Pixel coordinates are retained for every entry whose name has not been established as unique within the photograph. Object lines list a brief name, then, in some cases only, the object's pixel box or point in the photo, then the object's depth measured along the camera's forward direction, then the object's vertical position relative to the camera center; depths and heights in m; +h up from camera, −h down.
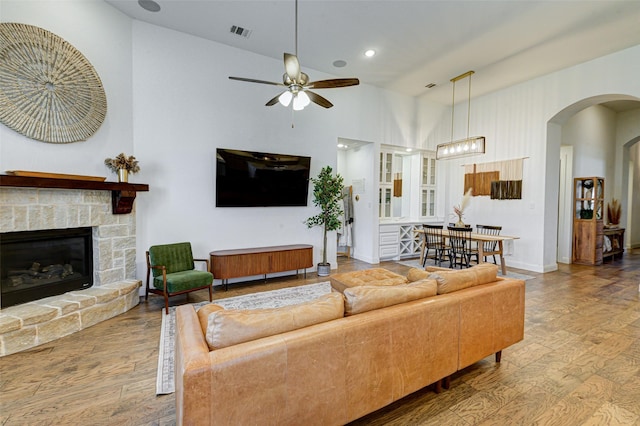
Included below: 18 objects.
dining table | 5.22 -0.60
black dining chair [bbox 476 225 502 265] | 5.45 -0.54
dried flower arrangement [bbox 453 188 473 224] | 5.66 +0.09
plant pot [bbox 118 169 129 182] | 3.70 +0.36
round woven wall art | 2.94 +1.28
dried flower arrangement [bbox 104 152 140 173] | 3.70 +0.52
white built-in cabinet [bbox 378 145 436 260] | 6.83 +0.19
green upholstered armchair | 3.58 -0.91
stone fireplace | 2.75 -0.72
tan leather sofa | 1.29 -0.84
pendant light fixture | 5.26 +1.13
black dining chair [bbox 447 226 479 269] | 5.32 -0.73
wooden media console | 4.43 -0.91
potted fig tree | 5.41 +0.06
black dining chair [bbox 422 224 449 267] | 5.70 -0.72
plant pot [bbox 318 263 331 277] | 5.43 -1.20
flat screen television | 4.70 +0.45
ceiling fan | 2.97 +1.29
